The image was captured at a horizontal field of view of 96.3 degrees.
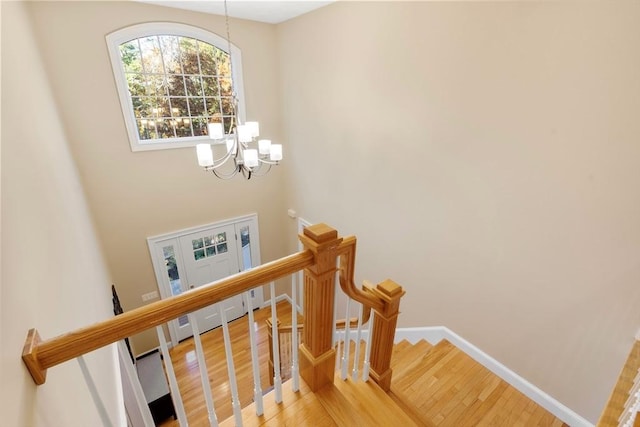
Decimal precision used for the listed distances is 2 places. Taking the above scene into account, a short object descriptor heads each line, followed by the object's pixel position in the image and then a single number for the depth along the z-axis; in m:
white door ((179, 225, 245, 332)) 4.67
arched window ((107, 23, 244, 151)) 3.58
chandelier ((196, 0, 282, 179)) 2.43
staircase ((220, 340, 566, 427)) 1.45
